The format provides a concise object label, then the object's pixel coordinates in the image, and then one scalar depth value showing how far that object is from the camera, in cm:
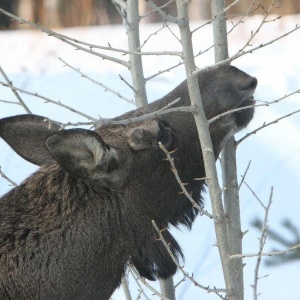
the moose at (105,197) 902
